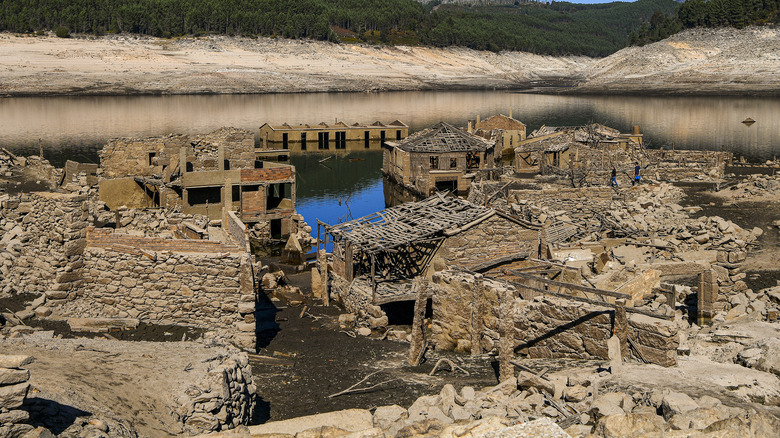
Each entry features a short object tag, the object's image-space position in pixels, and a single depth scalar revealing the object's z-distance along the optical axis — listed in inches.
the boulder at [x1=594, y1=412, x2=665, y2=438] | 384.8
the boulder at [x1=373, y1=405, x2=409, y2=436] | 449.7
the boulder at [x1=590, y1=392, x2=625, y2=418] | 435.8
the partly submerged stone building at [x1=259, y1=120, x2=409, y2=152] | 3157.0
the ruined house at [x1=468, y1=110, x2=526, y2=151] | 2593.5
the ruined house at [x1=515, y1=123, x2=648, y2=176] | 1755.7
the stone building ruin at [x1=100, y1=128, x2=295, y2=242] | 1309.1
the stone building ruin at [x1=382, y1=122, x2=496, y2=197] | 1983.3
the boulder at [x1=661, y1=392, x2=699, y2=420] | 416.2
